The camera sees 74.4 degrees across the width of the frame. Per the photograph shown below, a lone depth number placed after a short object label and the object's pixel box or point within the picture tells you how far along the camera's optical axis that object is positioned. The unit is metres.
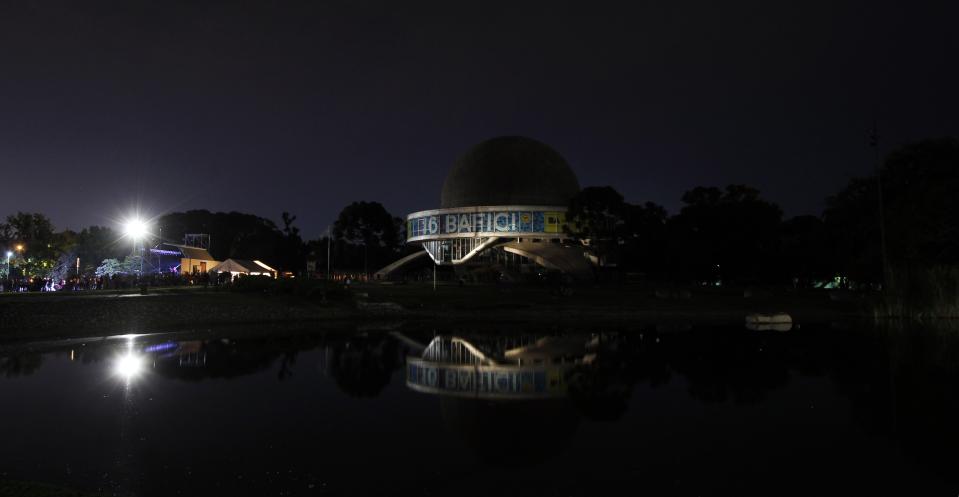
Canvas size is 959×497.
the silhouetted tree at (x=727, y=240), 55.25
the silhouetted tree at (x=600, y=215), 64.19
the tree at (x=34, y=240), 53.56
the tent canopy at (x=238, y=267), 61.13
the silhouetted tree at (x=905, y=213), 35.09
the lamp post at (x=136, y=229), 52.02
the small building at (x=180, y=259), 58.39
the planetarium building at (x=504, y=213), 79.50
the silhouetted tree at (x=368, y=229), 100.56
